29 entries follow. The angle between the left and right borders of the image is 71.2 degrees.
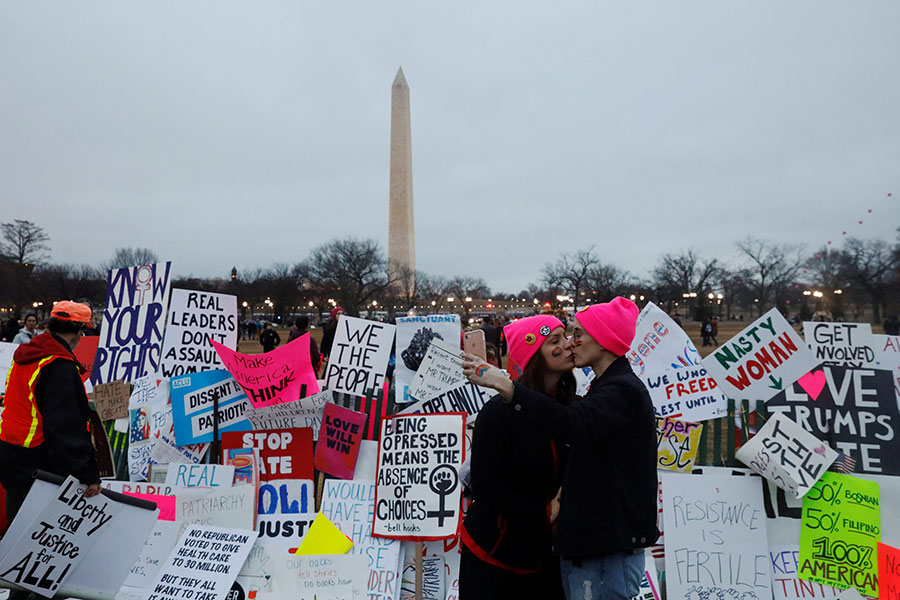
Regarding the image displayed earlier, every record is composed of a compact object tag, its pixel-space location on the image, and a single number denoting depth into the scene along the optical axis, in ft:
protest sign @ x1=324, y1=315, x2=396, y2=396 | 18.20
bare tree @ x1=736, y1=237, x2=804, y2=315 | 207.00
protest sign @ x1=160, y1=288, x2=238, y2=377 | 19.20
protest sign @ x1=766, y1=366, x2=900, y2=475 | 14.38
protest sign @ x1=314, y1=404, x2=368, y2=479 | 16.75
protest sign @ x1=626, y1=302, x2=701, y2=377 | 16.43
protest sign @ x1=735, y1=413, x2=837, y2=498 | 13.89
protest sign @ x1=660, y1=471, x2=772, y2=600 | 13.92
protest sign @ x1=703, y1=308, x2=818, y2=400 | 15.03
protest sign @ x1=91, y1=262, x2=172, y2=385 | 20.53
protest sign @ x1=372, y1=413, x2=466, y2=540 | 15.24
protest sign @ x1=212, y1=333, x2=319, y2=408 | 17.71
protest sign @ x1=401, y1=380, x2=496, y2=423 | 16.96
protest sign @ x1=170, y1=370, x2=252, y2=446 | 18.12
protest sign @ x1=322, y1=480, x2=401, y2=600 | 15.02
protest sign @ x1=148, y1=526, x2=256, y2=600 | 15.02
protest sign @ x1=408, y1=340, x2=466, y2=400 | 17.08
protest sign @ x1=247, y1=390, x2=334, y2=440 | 17.20
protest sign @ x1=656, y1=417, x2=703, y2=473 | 15.16
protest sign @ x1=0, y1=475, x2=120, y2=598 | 13.07
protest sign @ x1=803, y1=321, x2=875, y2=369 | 17.84
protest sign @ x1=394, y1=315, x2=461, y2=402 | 18.11
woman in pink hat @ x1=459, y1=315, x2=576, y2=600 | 9.00
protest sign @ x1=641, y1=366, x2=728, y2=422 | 15.69
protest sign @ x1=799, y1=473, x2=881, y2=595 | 13.51
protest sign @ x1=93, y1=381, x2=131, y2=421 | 19.97
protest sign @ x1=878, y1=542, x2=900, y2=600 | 13.11
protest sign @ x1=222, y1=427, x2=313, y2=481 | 17.19
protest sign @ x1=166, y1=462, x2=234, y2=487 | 16.87
